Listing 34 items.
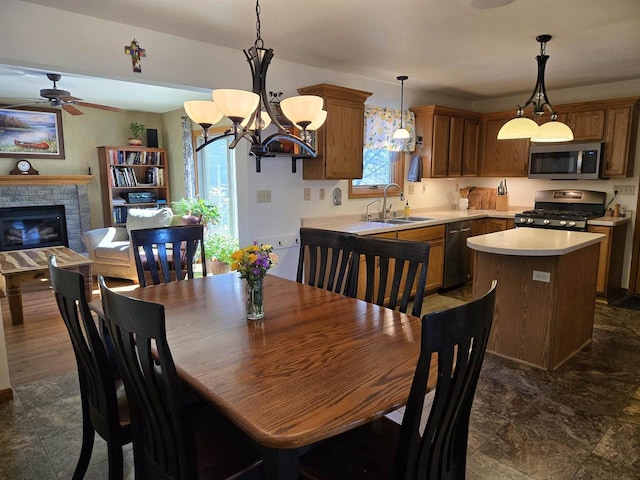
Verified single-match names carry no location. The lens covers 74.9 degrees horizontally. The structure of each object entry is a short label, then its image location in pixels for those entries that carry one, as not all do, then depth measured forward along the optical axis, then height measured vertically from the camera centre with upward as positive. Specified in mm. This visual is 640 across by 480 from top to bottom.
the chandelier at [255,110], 1712 +308
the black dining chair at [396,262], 1961 -408
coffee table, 3584 -781
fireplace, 5871 -683
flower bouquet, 1678 -355
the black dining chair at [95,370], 1427 -692
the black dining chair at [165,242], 2445 -379
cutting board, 5707 -265
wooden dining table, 1038 -581
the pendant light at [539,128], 2908 +357
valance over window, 4454 +559
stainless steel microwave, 4531 +200
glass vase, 1732 -505
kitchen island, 2789 -779
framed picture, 5703 +653
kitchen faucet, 4553 -255
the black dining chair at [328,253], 2334 -430
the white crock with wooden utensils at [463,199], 5730 -272
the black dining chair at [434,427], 958 -647
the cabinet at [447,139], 4867 +485
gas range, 4387 -365
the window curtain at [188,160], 6336 +297
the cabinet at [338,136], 3705 +390
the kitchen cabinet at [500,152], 5184 +337
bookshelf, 6484 +8
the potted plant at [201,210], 5645 -411
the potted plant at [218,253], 4762 -834
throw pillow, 5595 -524
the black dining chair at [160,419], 1060 -675
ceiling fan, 4098 +823
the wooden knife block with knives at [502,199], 5477 -262
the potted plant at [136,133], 6609 +752
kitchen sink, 4490 -448
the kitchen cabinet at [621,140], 4355 +409
